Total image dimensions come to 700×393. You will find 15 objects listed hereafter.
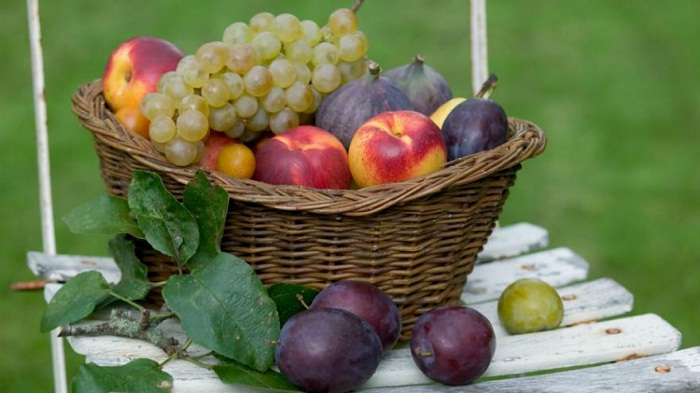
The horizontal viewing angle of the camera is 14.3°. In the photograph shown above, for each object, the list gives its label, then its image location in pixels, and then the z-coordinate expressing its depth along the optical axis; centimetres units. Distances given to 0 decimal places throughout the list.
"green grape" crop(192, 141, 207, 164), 168
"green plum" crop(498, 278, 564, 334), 172
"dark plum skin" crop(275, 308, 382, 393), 158
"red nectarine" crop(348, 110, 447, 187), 166
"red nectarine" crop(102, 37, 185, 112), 175
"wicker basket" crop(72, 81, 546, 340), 164
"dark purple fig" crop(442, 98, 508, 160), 168
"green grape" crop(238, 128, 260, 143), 174
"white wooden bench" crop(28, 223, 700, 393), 164
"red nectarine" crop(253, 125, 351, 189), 167
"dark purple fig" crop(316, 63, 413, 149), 172
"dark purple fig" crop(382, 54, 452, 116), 176
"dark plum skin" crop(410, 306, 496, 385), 161
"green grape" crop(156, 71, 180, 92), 171
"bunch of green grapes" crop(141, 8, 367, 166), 168
